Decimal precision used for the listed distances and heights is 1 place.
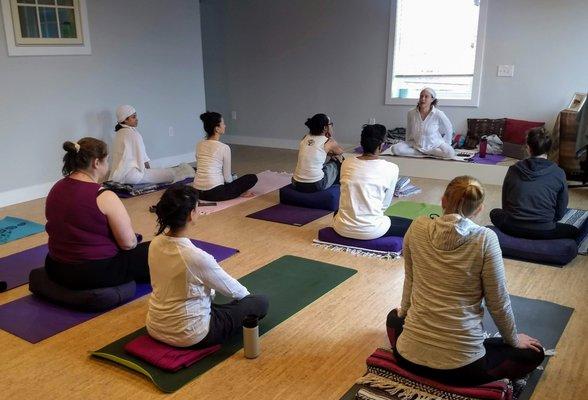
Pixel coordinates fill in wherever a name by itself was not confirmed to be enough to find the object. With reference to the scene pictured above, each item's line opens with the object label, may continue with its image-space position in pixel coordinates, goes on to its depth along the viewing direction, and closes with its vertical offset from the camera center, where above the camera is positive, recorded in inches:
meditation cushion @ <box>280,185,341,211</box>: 189.8 -48.3
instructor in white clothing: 233.9 -31.0
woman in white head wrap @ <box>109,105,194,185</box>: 215.2 -36.5
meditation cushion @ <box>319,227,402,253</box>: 146.9 -49.3
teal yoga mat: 168.2 -53.5
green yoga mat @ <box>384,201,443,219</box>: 182.1 -50.7
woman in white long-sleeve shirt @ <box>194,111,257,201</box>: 194.9 -40.2
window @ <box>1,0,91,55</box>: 197.6 +12.4
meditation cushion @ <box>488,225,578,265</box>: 137.8 -48.0
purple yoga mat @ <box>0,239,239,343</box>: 109.5 -53.7
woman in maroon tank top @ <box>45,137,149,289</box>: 110.0 -34.0
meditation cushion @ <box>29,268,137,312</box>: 116.3 -50.2
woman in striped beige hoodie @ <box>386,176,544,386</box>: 75.8 -34.1
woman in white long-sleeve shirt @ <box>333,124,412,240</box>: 145.4 -35.3
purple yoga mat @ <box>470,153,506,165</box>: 228.4 -41.9
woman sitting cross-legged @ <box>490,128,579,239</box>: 134.0 -34.2
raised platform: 223.6 -45.8
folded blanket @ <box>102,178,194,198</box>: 217.0 -51.2
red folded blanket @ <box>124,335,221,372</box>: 93.2 -50.5
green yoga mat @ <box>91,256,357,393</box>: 92.7 -52.2
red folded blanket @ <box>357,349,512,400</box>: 78.4 -47.2
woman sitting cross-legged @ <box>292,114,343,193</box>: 188.4 -33.7
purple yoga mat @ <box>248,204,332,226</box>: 178.7 -51.8
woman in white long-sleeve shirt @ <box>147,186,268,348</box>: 90.0 -37.4
